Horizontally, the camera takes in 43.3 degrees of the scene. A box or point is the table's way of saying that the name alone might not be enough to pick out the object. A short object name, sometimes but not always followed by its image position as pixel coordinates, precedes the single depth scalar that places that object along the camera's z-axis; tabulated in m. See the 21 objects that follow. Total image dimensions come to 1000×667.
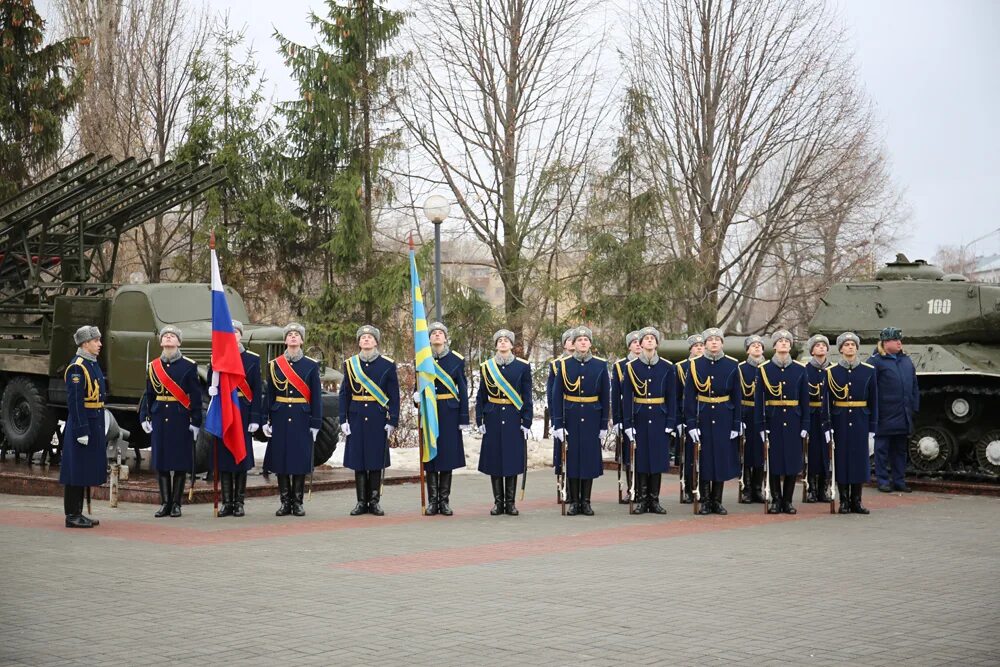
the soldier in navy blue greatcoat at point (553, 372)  14.26
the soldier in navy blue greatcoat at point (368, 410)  13.88
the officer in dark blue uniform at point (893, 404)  16.45
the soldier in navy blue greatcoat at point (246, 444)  13.98
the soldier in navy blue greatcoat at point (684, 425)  14.56
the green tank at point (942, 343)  17.31
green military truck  18.16
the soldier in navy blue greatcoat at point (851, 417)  14.23
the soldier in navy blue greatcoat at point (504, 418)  13.97
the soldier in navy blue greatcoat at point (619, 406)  14.59
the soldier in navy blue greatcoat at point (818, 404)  14.55
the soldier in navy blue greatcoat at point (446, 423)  14.05
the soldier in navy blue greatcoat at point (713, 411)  14.16
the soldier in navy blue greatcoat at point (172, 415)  13.76
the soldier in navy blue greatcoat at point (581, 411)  14.02
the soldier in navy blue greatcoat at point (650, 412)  14.19
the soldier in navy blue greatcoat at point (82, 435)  12.59
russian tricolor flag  13.78
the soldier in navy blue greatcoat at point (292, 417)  13.96
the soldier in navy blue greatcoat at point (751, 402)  14.91
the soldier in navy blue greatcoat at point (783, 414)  14.33
